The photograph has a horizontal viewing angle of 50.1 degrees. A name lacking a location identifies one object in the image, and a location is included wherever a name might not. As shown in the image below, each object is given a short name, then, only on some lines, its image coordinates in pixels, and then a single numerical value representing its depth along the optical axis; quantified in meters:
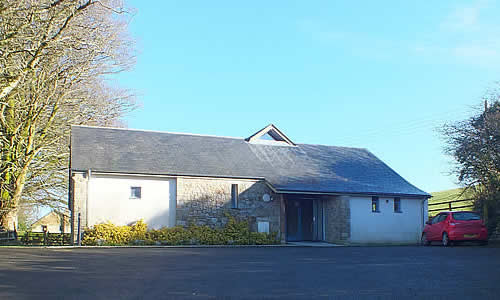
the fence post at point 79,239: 22.15
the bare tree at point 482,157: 24.45
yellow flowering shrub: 22.69
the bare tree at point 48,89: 14.91
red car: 21.25
